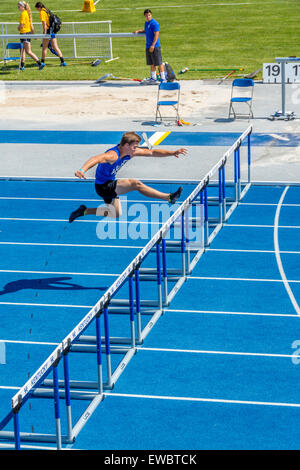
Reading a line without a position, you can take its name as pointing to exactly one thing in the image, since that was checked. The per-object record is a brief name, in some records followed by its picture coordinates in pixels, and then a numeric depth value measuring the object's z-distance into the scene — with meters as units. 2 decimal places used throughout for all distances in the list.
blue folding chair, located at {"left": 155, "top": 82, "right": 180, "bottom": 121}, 20.26
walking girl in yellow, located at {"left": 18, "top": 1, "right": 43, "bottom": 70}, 27.95
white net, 30.14
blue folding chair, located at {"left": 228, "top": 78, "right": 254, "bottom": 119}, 20.41
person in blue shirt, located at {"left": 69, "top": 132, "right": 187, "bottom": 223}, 11.01
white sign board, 20.02
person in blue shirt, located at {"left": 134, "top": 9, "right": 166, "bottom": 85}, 23.80
